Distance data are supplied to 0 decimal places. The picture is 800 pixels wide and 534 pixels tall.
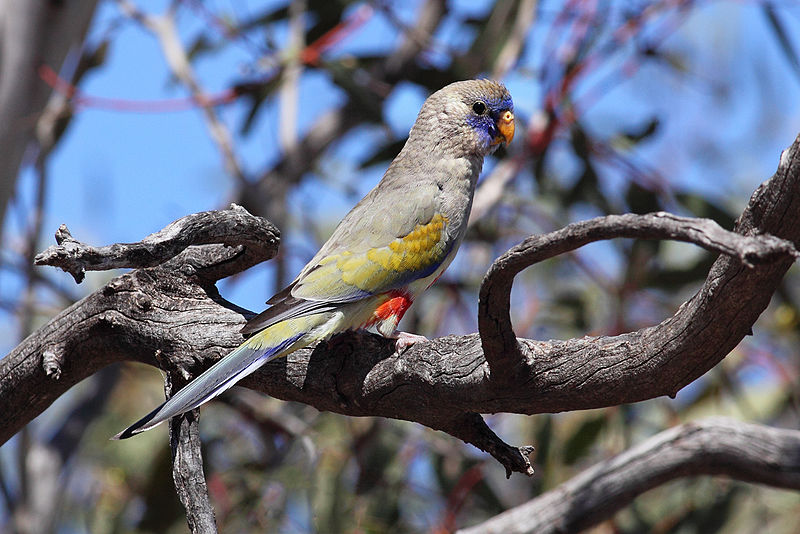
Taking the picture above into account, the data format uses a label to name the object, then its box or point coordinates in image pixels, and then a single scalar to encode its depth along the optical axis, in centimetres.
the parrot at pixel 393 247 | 526
